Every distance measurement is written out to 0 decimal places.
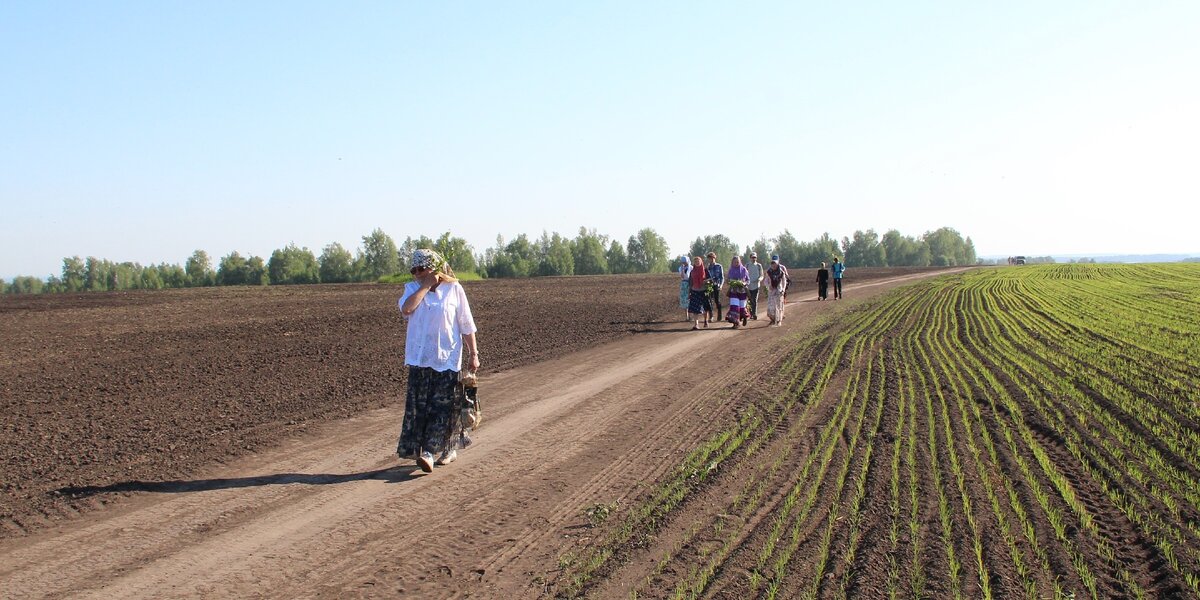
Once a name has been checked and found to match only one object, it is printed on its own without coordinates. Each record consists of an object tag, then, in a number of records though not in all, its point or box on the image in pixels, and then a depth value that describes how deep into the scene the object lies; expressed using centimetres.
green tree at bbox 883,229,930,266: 15788
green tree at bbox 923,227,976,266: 16350
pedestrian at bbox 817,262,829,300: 2788
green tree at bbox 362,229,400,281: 11169
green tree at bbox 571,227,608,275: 11950
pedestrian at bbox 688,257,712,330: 1789
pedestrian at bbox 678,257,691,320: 1878
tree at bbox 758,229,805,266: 14775
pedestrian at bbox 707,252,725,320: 1867
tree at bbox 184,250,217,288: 9322
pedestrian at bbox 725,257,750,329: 1834
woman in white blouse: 653
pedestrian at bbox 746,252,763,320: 1973
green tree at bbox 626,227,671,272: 12951
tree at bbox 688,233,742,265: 15012
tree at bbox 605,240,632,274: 12712
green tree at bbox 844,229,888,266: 15544
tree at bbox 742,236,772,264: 17515
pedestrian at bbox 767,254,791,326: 1900
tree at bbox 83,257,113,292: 10748
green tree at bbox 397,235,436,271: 10011
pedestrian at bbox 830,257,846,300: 2855
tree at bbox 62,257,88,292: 10700
